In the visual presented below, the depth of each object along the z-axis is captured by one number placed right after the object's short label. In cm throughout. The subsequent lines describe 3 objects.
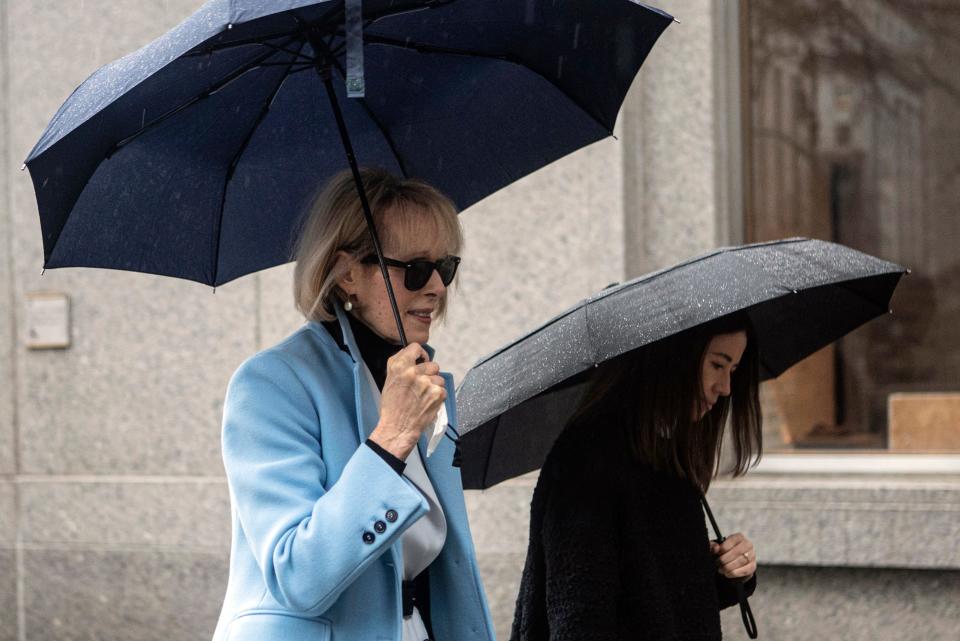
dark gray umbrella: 267
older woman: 226
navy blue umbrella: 264
